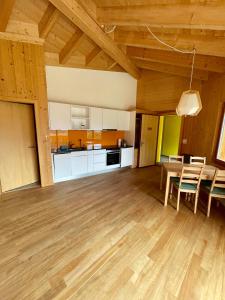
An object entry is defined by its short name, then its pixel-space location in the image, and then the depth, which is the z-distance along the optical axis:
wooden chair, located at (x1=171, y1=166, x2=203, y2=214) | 2.73
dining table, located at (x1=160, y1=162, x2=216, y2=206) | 2.80
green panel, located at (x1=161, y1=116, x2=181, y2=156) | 7.43
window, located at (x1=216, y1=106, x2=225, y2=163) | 3.62
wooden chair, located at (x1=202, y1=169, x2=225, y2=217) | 2.62
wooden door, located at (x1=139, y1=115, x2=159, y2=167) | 5.69
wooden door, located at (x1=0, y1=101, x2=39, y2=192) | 3.35
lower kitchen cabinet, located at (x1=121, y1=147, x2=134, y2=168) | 5.34
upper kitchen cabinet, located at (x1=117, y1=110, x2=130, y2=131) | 5.28
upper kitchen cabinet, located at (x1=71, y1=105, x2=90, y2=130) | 4.39
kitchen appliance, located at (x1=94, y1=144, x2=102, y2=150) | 4.86
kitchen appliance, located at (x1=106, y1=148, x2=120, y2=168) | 5.00
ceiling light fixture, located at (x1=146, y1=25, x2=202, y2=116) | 2.54
